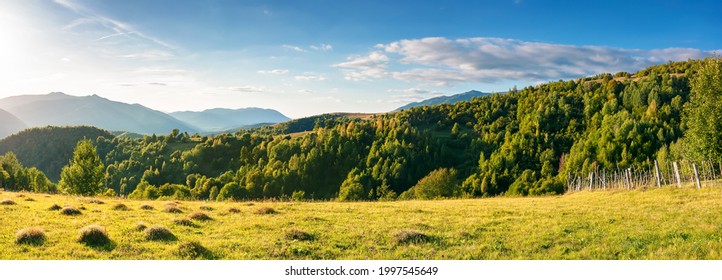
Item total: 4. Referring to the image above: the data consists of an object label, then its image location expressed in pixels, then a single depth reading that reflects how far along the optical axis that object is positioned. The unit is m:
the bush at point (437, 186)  118.75
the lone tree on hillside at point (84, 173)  69.12
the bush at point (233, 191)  153.86
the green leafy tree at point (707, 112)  36.84
